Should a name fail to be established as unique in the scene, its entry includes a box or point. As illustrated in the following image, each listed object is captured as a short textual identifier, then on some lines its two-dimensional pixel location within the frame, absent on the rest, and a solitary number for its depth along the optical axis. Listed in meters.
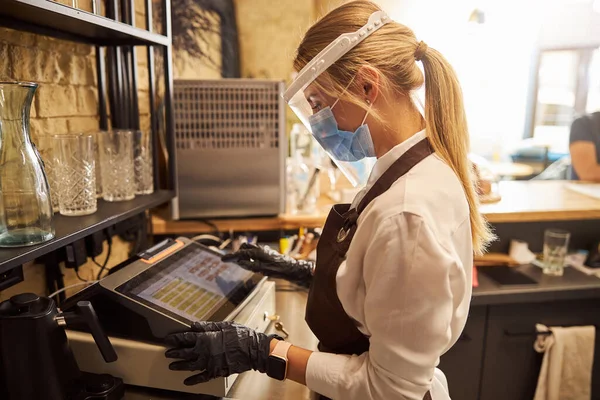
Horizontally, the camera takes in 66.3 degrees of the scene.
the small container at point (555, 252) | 1.80
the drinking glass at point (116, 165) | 1.24
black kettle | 0.78
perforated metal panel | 1.53
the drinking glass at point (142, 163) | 1.35
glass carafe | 0.85
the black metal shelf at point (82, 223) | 0.81
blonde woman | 0.71
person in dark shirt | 2.62
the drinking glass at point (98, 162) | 1.24
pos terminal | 0.90
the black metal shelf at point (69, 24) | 0.85
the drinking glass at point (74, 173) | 1.07
